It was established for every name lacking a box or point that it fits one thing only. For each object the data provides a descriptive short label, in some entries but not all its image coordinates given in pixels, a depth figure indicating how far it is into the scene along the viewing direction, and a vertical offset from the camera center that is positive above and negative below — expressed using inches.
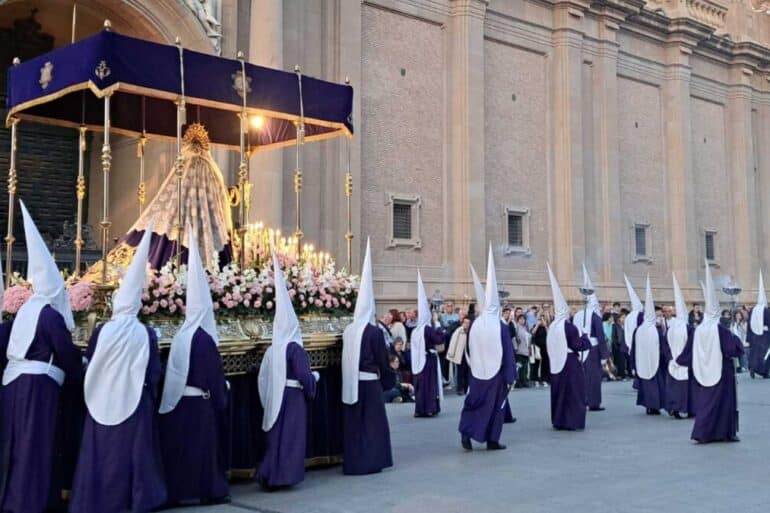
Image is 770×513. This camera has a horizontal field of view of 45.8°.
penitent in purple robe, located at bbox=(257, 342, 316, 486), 341.4 -42.6
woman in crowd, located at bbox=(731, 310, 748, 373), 986.1 -8.9
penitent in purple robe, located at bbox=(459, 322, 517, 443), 431.2 -39.5
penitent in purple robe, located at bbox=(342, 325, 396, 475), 372.8 -40.6
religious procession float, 359.9 +47.5
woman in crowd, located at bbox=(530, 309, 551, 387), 769.6 -20.5
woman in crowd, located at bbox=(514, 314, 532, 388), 746.2 -23.2
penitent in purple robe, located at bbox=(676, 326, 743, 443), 456.1 -42.0
